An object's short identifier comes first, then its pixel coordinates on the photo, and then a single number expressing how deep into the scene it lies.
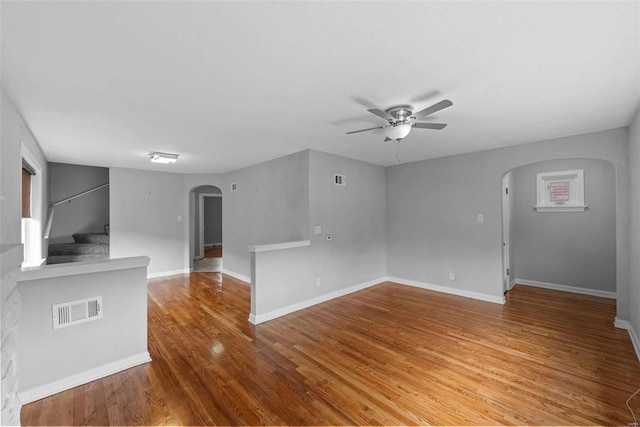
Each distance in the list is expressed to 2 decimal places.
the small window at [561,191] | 4.73
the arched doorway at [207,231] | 6.96
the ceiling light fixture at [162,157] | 4.34
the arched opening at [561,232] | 4.50
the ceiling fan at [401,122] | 2.50
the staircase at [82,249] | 5.10
